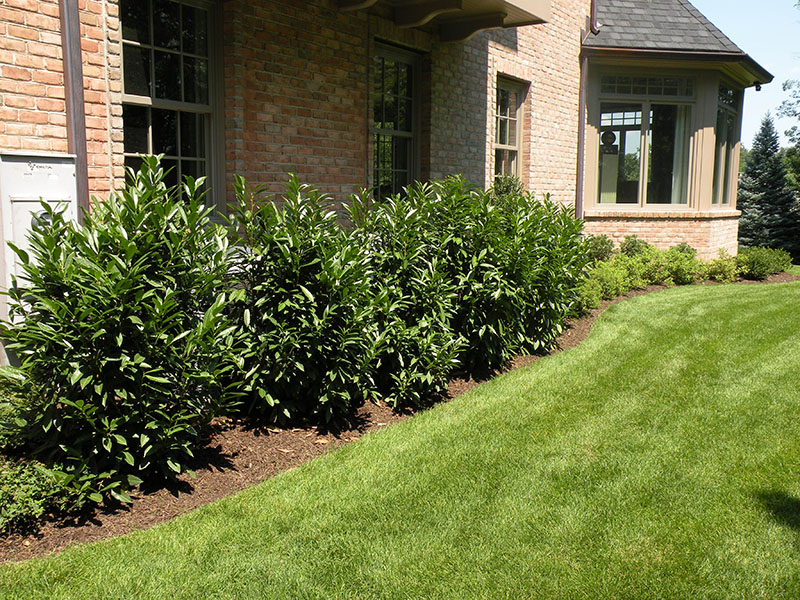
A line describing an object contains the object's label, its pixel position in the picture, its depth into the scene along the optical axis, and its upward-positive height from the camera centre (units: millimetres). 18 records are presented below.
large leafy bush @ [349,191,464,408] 5578 -780
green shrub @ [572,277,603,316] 9406 -1197
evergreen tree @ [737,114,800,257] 21062 +114
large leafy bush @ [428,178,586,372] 6379 -571
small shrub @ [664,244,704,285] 12945 -1042
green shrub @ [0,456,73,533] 3422 -1408
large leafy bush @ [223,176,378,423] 4805 -681
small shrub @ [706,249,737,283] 13484 -1140
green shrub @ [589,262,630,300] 10875 -1098
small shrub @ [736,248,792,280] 13945 -1048
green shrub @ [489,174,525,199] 10367 +306
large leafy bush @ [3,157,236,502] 3604 -698
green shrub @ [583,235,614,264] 13014 -753
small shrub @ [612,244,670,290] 12234 -1021
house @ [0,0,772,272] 5375 +1221
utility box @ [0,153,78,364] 4539 +64
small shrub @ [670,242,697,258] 13500 -768
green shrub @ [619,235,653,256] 13445 -711
